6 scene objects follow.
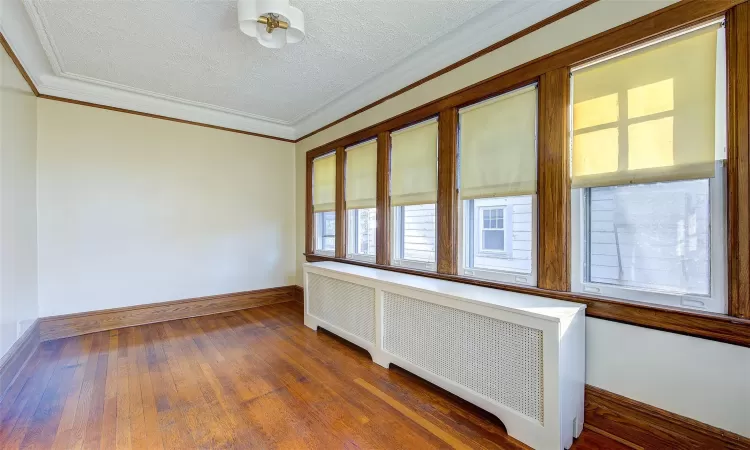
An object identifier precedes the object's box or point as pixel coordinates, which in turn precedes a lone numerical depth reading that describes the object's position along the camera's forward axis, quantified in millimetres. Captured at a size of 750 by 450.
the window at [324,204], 4590
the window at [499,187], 2330
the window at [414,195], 3094
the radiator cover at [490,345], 1752
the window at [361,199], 3859
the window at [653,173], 1639
